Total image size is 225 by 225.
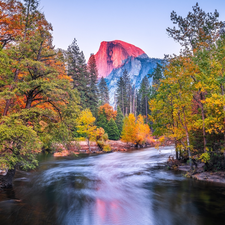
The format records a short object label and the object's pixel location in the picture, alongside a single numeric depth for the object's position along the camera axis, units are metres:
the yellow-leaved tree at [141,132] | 38.62
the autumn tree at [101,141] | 32.97
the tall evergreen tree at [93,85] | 47.83
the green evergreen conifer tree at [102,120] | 47.06
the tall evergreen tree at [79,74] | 43.41
